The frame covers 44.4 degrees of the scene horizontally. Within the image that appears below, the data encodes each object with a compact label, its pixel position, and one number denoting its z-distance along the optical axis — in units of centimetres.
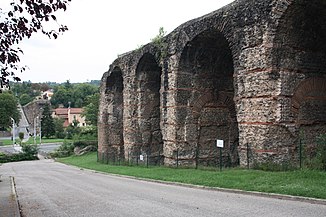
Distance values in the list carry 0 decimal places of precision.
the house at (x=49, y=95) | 12757
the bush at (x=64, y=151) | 4971
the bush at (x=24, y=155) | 4873
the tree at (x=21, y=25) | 597
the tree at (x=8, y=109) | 7782
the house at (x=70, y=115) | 11333
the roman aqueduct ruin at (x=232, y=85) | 1417
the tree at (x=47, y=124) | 8777
